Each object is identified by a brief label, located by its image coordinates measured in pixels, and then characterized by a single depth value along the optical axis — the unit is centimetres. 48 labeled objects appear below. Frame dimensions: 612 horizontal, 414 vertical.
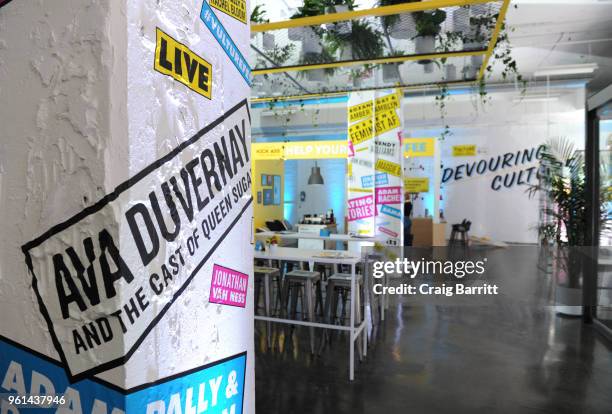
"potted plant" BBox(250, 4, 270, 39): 378
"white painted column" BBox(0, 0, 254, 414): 91
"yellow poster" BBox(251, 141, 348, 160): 882
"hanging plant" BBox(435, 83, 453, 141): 1060
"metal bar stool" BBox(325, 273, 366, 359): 388
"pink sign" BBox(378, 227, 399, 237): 676
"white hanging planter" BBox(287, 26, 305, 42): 368
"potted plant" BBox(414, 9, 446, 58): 330
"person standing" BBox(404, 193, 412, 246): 848
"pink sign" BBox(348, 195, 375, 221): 680
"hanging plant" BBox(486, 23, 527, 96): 440
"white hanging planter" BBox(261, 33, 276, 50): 389
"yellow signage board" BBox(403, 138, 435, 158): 1001
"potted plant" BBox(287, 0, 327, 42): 354
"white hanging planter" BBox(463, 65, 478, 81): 475
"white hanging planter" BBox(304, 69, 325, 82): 492
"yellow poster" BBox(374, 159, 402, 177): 686
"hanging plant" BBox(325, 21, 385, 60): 367
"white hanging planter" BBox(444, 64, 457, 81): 472
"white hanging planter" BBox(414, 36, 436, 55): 370
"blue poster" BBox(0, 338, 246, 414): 93
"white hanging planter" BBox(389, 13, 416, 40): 338
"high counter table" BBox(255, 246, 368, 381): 338
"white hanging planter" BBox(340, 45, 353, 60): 403
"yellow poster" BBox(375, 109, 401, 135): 687
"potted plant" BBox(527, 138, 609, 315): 509
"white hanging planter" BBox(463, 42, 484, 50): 380
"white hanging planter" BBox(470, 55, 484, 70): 439
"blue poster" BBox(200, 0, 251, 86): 118
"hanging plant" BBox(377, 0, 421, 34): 328
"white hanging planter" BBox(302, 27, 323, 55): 376
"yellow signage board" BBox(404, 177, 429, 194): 1149
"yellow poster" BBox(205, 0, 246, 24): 124
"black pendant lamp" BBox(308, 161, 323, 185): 1075
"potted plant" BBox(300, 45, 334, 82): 419
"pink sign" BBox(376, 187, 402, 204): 686
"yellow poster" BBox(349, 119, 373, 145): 687
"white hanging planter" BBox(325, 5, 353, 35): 338
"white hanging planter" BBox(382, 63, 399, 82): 472
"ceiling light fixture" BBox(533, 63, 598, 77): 709
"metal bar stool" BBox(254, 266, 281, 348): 404
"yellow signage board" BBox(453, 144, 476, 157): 1220
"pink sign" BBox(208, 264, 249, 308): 120
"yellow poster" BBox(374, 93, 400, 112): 686
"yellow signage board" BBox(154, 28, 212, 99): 100
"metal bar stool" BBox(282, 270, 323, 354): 388
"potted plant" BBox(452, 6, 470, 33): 319
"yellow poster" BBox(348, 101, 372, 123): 686
